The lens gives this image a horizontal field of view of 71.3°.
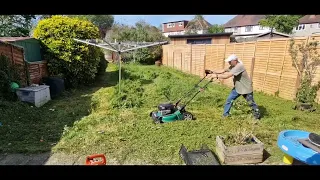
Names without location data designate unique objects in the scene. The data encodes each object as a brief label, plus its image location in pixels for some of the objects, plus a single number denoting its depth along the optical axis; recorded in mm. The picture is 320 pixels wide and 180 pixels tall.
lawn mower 4758
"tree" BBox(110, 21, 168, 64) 20000
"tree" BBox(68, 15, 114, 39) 41003
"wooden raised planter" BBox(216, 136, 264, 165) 3170
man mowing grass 4883
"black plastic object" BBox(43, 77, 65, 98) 7789
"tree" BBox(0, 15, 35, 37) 16889
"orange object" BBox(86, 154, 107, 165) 2179
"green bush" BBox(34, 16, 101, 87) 8250
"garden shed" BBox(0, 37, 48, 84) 7073
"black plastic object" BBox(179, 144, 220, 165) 3078
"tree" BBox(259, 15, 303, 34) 34356
